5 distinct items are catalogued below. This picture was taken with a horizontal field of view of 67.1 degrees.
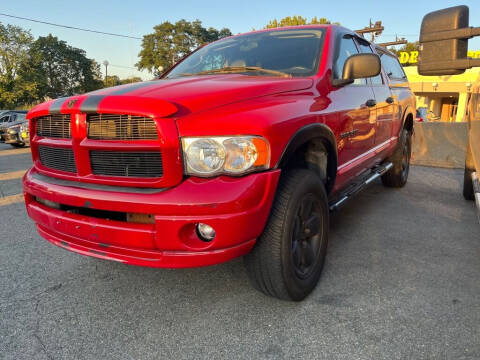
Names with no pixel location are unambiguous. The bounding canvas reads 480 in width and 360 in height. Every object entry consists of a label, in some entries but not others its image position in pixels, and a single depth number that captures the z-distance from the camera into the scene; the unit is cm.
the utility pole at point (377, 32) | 3048
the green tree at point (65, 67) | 7105
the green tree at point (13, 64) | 3872
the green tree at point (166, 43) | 5819
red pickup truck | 173
